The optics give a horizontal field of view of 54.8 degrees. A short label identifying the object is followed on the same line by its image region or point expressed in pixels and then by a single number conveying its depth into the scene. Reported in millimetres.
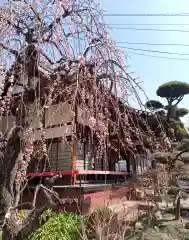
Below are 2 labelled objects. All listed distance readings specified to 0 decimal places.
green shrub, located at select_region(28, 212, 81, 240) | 2968
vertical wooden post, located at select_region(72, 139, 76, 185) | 4562
